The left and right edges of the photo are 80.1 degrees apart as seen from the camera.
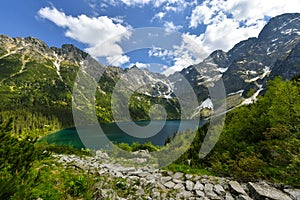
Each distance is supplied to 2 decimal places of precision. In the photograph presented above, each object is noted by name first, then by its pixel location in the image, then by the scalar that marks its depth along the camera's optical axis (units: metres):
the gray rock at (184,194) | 5.82
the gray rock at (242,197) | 5.09
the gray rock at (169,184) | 6.69
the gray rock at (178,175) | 7.57
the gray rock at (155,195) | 5.77
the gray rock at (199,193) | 5.83
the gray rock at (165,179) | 7.22
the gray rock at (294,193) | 4.97
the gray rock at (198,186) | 6.31
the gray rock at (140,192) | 5.97
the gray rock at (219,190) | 5.88
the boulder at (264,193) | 5.01
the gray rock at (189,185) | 6.39
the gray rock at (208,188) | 6.04
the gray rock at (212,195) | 5.64
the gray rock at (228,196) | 5.44
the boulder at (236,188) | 5.67
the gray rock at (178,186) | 6.50
